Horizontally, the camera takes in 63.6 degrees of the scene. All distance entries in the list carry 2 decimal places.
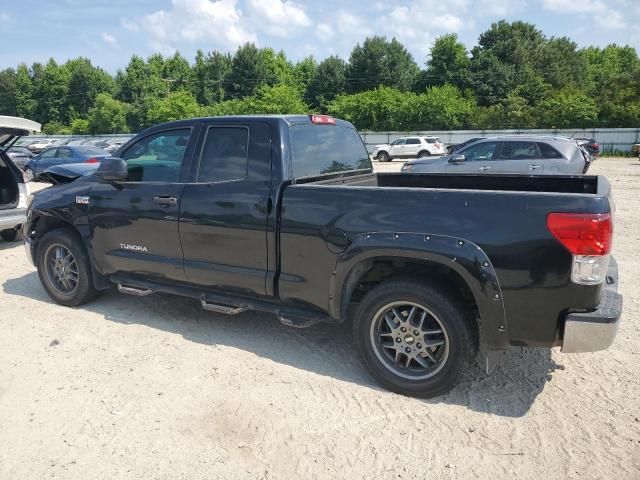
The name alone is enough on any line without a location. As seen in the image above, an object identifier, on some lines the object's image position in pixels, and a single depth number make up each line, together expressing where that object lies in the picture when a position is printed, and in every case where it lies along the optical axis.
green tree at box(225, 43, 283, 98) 72.50
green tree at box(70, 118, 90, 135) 70.81
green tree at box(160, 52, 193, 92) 78.51
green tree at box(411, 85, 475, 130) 48.09
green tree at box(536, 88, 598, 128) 41.25
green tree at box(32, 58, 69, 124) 83.50
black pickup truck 3.06
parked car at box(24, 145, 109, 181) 19.38
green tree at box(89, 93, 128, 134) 65.50
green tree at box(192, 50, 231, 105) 74.50
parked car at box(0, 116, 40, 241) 7.80
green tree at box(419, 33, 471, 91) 62.03
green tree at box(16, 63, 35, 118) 85.15
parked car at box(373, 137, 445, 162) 32.88
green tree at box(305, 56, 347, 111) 68.12
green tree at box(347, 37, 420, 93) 67.06
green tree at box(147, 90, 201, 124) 55.44
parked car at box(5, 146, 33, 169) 24.08
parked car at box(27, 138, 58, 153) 41.62
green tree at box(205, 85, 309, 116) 53.41
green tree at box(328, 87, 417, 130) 50.33
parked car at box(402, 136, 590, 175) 12.89
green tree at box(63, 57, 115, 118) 81.56
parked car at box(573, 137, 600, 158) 26.26
